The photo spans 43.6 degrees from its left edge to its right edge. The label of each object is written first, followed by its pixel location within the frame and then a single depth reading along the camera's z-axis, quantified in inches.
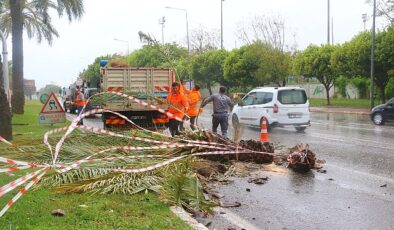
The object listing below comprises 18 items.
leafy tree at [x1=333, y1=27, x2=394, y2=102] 1211.2
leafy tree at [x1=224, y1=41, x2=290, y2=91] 1731.1
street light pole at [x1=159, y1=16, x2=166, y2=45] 2417.3
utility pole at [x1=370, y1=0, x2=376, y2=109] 1166.3
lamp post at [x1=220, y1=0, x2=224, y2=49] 1994.0
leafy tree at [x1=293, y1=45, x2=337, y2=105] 1523.1
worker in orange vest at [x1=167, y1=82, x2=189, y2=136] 513.1
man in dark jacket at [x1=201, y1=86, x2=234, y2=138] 531.5
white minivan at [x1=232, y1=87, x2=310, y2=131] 699.4
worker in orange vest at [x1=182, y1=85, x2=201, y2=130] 545.7
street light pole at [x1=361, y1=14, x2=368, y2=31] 2935.5
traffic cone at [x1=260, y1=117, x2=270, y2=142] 488.4
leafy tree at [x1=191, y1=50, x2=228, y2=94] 2148.4
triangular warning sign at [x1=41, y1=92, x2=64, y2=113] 655.1
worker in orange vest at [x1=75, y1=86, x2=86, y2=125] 803.6
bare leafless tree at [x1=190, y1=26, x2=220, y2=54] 2827.3
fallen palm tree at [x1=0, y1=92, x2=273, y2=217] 265.3
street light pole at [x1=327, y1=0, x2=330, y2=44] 2158.0
